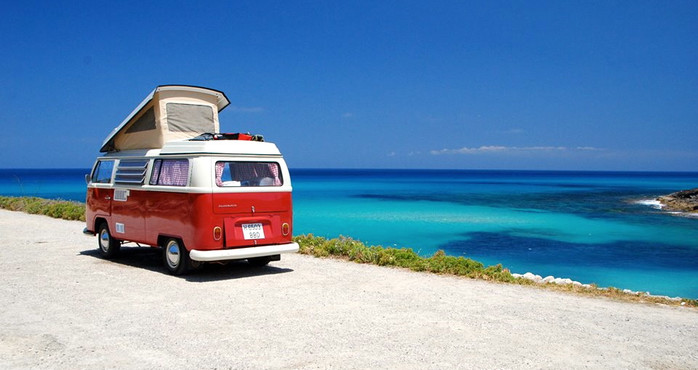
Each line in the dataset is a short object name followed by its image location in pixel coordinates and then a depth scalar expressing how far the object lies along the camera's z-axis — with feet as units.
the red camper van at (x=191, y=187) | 28.78
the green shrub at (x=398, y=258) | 32.58
